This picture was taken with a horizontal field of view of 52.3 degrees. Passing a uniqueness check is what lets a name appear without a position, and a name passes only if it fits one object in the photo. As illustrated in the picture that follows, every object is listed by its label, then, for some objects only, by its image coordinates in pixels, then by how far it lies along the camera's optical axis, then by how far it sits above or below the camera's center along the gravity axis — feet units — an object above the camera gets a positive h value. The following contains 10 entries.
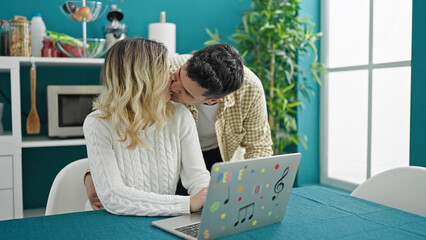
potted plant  10.09 +1.18
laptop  3.07 -0.73
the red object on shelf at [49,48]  8.71 +1.09
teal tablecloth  3.38 -1.03
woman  4.09 -0.35
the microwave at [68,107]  8.76 -0.10
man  4.45 -0.02
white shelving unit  8.14 -1.04
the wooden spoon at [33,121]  8.75 -0.38
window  9.39 +0.33
